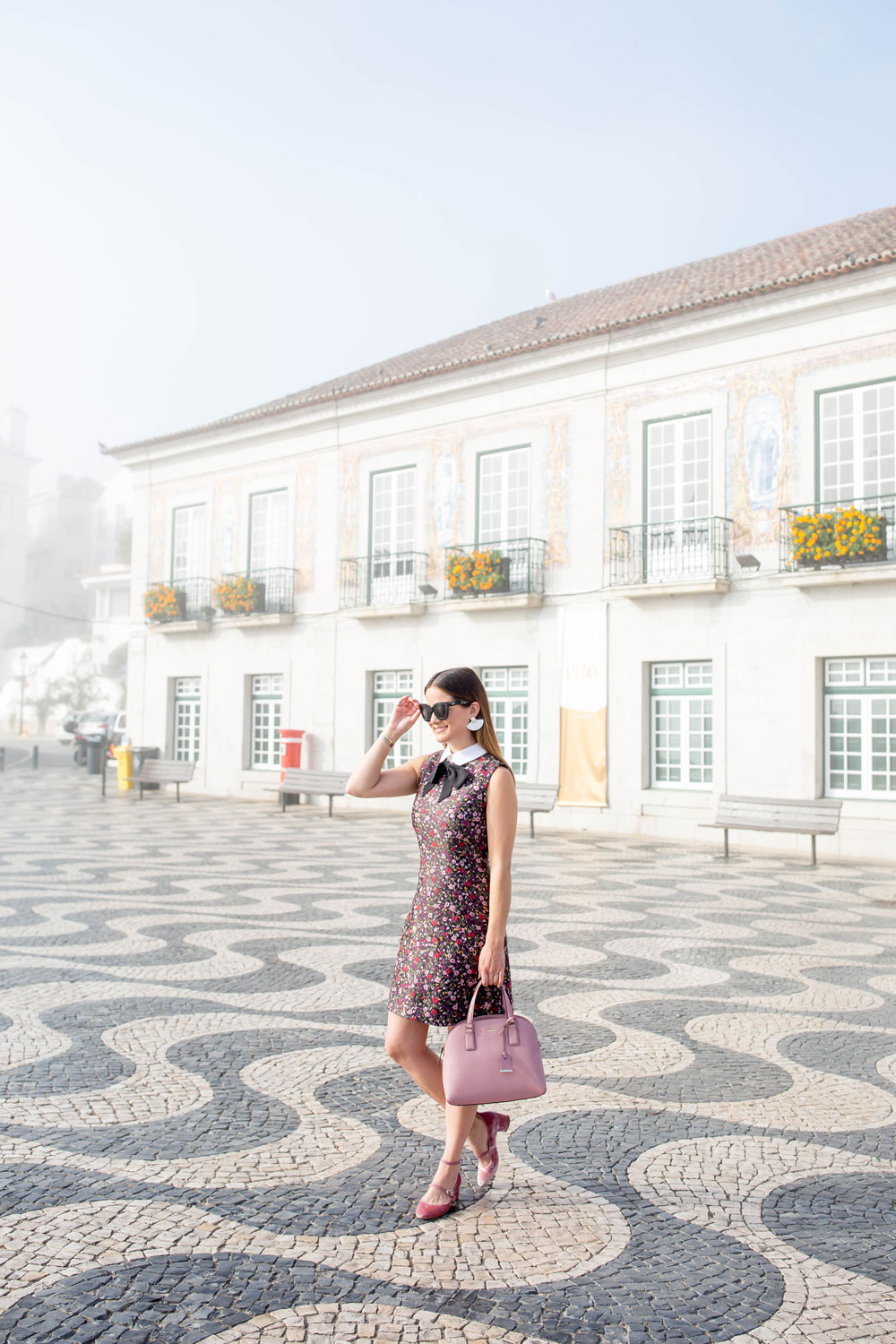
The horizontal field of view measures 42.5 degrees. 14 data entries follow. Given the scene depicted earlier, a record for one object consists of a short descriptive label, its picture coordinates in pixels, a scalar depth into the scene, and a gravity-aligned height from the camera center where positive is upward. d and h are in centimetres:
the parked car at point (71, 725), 4482 +13
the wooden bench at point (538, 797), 1611 -90
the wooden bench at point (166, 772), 2067 -79
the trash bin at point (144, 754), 2448 -53
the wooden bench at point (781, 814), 1305 -93
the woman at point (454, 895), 345 -50
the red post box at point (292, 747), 2162 -32
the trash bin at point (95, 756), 3148 -77
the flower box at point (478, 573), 1897 +264
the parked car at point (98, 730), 3572 -6
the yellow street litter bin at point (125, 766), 2384 -78
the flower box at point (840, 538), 1489 +259
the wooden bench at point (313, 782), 1903 -87
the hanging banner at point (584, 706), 1784 +42
